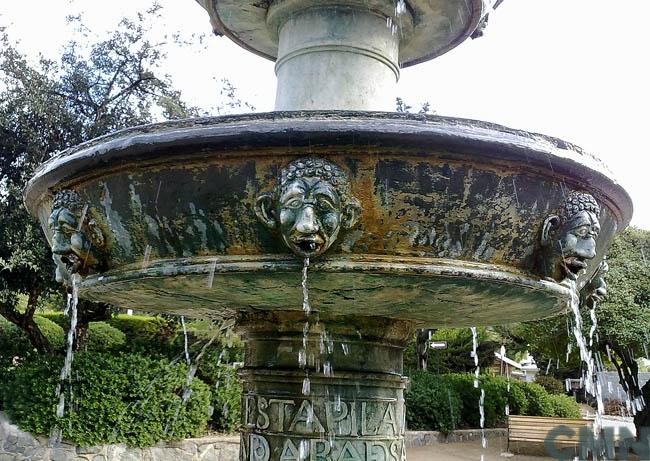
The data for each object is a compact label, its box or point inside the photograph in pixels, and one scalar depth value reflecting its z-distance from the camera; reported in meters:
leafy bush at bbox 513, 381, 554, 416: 14.96
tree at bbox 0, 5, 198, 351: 9.21
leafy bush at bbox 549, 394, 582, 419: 15.22
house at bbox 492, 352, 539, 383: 27.45
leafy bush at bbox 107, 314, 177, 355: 9.52
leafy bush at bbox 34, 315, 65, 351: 11.23
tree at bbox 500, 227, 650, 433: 11.29
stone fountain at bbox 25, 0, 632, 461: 1.85
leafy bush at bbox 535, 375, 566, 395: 19.97
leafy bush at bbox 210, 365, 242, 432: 9.12
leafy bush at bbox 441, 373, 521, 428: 13.90
